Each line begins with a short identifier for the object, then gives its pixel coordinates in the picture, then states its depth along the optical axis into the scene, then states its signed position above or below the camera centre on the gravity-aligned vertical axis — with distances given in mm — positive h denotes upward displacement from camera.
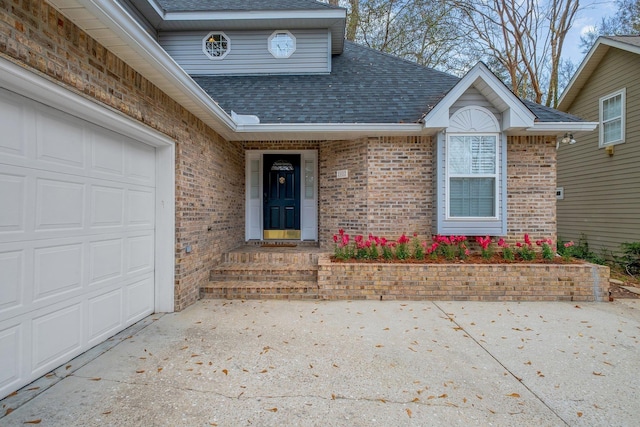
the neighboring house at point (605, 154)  7785 +1719
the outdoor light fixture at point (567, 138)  5969 +1468
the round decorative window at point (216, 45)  7910 +4242
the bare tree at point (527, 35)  12156 +7252
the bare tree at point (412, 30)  12719 +7640
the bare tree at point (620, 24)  11656 +7489
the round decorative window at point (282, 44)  7863 +4236
